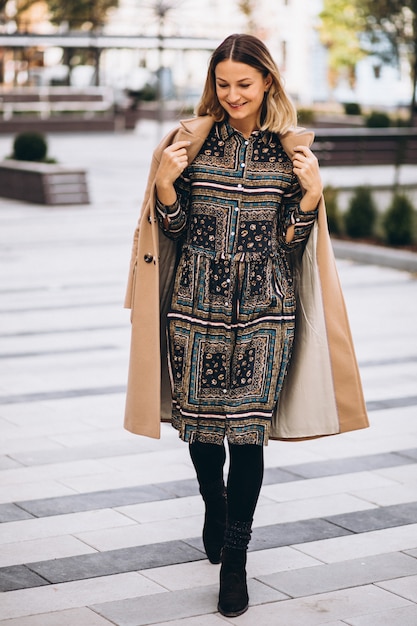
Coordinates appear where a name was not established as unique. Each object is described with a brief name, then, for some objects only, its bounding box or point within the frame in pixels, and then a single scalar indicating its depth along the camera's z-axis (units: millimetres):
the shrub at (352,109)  37094
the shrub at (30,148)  17953
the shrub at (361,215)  13812
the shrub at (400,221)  13125
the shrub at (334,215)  14031
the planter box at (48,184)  16797
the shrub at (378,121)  30234
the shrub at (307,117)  32500
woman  3881
